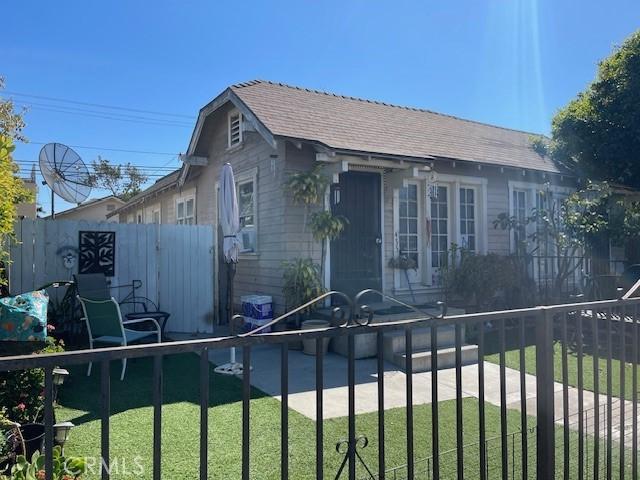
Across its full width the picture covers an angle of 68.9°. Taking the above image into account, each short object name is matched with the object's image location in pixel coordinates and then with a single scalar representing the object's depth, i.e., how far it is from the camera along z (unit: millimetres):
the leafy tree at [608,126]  10930
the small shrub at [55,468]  2197
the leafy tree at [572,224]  9273
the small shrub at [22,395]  3379
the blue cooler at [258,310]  7672
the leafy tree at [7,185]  3635
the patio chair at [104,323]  5230
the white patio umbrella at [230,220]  5949
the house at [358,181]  7873
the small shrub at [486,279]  8469
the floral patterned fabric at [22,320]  3615
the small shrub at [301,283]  7113
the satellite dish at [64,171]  9117
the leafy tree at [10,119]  8070
